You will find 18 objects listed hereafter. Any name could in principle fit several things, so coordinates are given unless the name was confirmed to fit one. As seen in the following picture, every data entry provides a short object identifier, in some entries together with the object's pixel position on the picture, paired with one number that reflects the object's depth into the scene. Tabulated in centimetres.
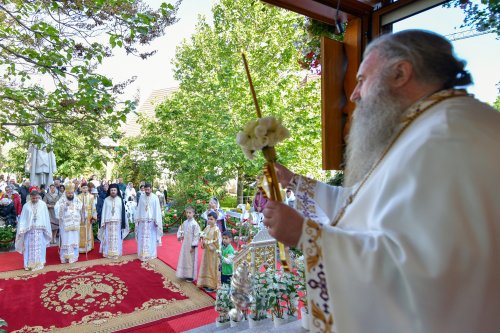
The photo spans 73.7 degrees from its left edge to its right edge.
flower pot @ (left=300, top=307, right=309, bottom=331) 309
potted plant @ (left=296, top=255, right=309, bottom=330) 312
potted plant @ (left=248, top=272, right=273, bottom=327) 355
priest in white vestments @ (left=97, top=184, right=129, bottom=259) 918
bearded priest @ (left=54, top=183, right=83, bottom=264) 874
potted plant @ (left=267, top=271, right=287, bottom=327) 346
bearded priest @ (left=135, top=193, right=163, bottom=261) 911
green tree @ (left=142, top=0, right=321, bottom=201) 1303
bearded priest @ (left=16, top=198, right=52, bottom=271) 803
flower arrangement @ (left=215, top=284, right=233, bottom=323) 407
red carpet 529
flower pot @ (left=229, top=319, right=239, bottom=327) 383
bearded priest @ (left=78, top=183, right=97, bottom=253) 960
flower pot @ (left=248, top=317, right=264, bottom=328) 359
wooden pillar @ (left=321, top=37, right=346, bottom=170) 330
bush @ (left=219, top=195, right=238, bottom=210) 1835
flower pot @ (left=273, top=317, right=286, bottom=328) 342
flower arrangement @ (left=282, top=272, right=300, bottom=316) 362
